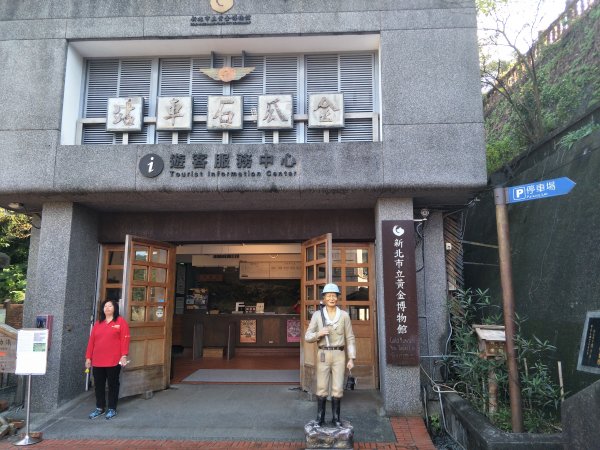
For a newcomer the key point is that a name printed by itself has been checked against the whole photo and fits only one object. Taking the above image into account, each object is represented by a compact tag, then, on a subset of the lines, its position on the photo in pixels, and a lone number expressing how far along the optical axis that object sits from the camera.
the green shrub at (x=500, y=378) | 5.50
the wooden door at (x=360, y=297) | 7.91
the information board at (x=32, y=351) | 5.86
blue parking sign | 4.72
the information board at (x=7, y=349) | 6.69
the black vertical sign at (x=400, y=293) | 6.59
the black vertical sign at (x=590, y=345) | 5.58
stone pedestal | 5.29
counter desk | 12.19
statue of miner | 5.70
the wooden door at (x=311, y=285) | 7.35
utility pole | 4.96
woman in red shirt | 6.65
